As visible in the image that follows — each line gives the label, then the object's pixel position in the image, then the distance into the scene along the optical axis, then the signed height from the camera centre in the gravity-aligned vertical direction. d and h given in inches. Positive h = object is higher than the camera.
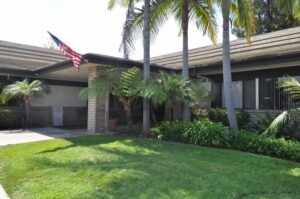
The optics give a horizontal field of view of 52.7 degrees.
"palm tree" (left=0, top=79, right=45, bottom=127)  583.8 +33.6
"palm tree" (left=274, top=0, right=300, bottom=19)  369.3 +130.1
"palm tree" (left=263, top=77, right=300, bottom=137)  281.8 -6.0
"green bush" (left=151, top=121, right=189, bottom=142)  440.8 -32.1
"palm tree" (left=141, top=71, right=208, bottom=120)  443.8 +29.2
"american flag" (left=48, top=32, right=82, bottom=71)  476.5 +84.7
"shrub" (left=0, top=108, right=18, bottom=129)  607.5 -21.4
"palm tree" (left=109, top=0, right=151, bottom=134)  490.3 +134.7
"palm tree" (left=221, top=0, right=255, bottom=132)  425.5 +93.3
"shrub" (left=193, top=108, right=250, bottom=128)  535.8 -10.8
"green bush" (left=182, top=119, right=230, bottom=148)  394.0 -33.8
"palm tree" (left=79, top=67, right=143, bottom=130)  476.6 +36.9
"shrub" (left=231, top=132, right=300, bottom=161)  340.1 -42.7
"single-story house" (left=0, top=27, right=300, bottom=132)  523.5 +74.6
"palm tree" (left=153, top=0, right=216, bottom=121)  503.6 +168.2
